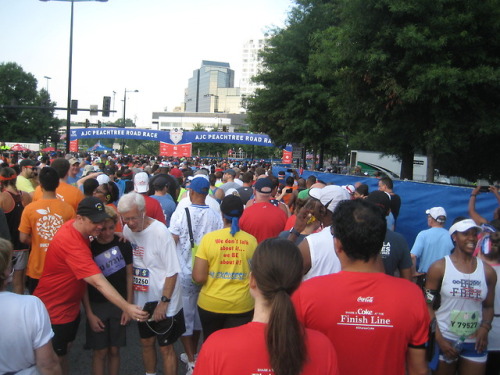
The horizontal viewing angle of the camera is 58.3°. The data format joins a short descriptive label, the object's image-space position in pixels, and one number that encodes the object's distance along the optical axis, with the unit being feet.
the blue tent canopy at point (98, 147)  163.22
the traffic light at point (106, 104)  96.92
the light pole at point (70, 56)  76.48
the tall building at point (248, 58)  635.25
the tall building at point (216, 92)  587.27
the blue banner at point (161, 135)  109.70
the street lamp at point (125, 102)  135.64
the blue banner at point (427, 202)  25.89
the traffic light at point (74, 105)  87.45
